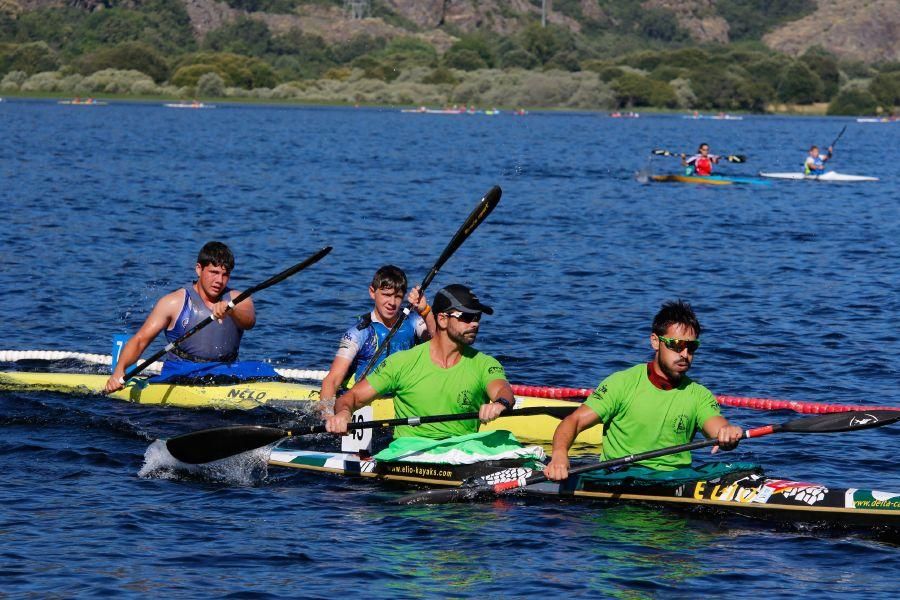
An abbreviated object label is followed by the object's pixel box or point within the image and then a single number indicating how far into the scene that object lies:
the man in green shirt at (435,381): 12.78
